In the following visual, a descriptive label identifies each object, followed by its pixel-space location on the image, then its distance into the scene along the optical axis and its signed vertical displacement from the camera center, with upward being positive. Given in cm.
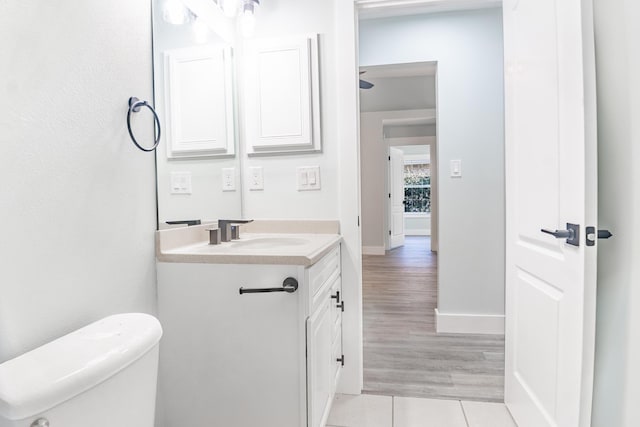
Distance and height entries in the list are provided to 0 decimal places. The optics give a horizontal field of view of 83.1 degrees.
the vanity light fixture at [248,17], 189 +98
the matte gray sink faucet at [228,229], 174 -13
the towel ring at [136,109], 118 +32
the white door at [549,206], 110 -3
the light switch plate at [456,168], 268 +23
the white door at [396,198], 692 +4
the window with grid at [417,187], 975 +34
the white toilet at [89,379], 62 -33
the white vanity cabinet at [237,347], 123 -51
